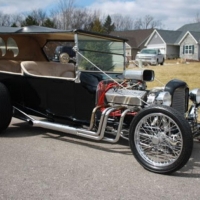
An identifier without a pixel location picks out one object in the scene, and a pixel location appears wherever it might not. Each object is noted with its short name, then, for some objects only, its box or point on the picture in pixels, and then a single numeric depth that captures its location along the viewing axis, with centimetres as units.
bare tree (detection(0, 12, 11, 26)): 5408
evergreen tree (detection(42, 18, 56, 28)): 3619
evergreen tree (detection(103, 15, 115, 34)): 6895
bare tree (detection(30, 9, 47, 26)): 4864
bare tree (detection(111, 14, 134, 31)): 7767
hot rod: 387
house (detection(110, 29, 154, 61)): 5066
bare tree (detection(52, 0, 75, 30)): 3740
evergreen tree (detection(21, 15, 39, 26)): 3702
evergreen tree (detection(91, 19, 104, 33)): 4169
